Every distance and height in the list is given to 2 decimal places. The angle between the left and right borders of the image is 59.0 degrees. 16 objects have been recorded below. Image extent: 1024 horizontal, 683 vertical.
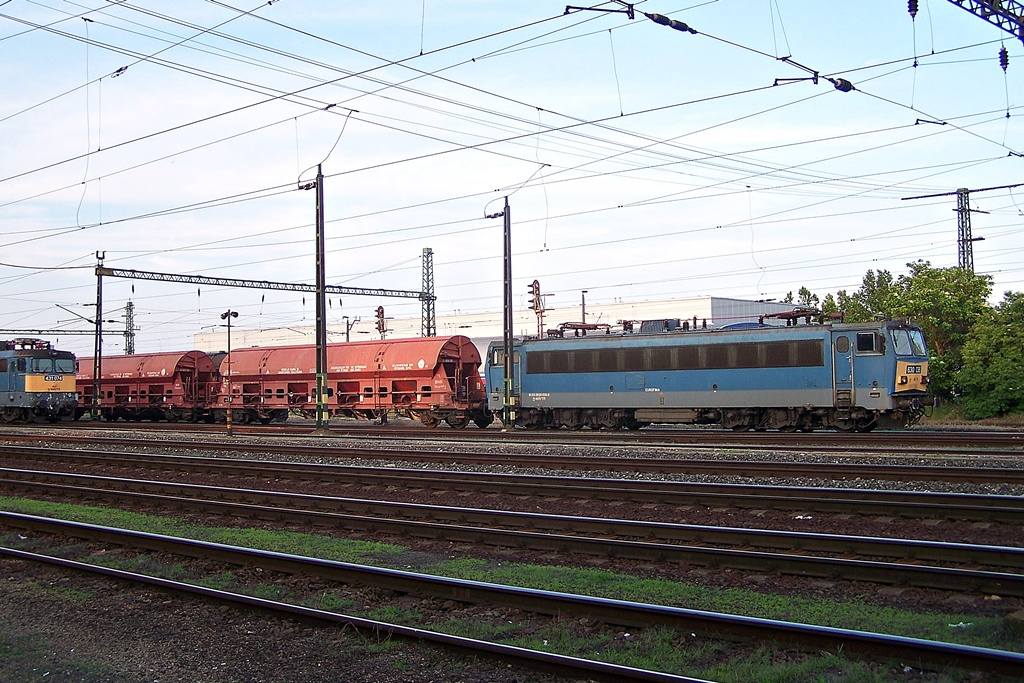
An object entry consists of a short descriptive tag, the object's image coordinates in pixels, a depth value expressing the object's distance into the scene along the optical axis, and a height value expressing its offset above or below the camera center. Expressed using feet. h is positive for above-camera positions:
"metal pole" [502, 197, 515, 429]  106.83 +4.53
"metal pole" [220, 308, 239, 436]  123.03 +10.17
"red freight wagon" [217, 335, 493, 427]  118.42 +0.81
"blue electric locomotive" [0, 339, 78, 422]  145.89 +2.02
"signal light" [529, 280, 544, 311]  168.47 +16.70
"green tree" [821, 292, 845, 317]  170.75 +13.77
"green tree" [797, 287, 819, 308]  196.27 +17.59
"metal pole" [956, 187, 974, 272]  121.39 +19.91
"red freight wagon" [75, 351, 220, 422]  146.30 +0.77
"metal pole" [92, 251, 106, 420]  150.92 +4.74
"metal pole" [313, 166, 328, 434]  102.12 +6.64
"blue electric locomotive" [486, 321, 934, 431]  88.38 +0.16
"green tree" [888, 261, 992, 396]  124.98 +9.41
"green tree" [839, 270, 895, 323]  142.20 +14.44
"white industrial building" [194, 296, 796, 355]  289.33 +21.74
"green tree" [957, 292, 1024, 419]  113.39 +0.73
